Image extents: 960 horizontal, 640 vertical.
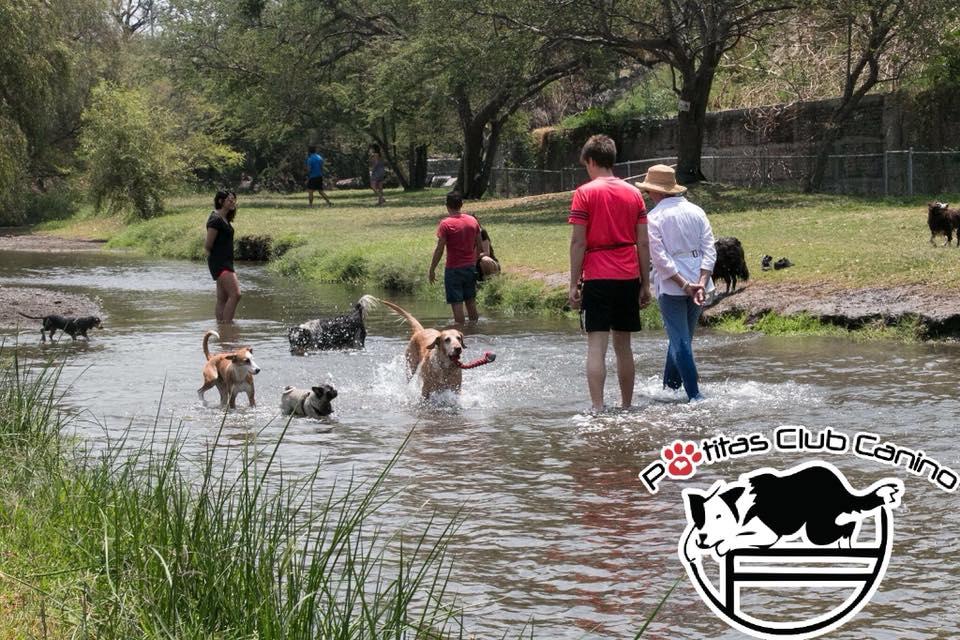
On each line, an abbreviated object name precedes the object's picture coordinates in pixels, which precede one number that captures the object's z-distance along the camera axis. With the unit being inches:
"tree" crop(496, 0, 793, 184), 1186.6
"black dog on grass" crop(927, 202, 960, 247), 771.4
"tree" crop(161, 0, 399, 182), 1747.0
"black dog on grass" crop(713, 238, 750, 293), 697.6
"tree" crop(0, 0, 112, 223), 1275.8
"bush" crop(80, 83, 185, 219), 1702.8
